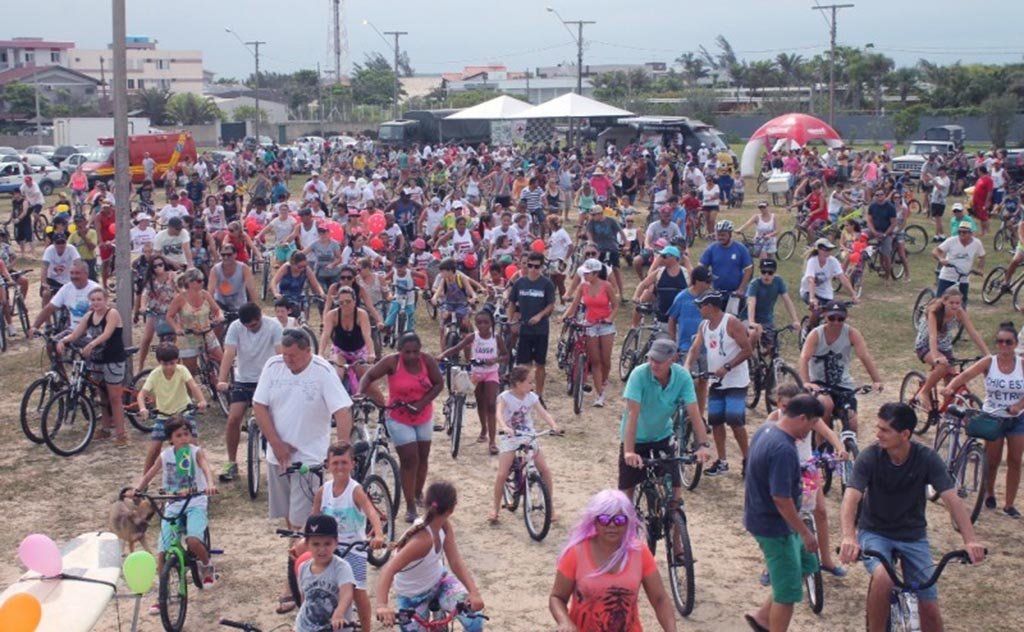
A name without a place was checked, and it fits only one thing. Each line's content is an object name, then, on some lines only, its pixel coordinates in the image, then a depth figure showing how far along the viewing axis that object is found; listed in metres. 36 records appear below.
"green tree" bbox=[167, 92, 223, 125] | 87.19
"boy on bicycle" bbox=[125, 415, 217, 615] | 8.48
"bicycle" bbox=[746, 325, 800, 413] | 13.11
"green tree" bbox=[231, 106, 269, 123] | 94.01
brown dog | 8.54
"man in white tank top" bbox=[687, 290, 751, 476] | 10.26
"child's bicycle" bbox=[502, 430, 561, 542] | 9.58
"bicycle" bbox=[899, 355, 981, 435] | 10.57
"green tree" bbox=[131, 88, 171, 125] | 87.81
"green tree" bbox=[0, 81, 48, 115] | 80.44
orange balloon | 5.36
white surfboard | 5.89
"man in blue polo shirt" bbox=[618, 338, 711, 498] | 8.43
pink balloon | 6.25
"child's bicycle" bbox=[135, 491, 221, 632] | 7.82
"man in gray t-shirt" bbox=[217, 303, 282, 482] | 10.78
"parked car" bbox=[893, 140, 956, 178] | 40.25
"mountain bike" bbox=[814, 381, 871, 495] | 9.91
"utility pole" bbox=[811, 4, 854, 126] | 53.92
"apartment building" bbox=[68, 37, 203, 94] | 139.00
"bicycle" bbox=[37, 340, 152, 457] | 12.17
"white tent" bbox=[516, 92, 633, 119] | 36.47
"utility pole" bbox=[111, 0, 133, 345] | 13.80
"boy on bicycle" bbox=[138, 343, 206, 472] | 10.35
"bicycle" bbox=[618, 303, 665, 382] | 14.34
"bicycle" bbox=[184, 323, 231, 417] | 13.12
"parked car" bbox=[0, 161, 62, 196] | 40.69
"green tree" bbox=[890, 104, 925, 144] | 64.44
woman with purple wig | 5.59
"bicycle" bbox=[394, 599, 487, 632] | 6.38
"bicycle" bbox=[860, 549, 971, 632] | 6.48
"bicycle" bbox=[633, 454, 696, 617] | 8.12
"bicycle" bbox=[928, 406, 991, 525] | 9.91
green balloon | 6.51
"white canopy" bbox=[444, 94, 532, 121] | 36.52
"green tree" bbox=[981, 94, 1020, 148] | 58.72
